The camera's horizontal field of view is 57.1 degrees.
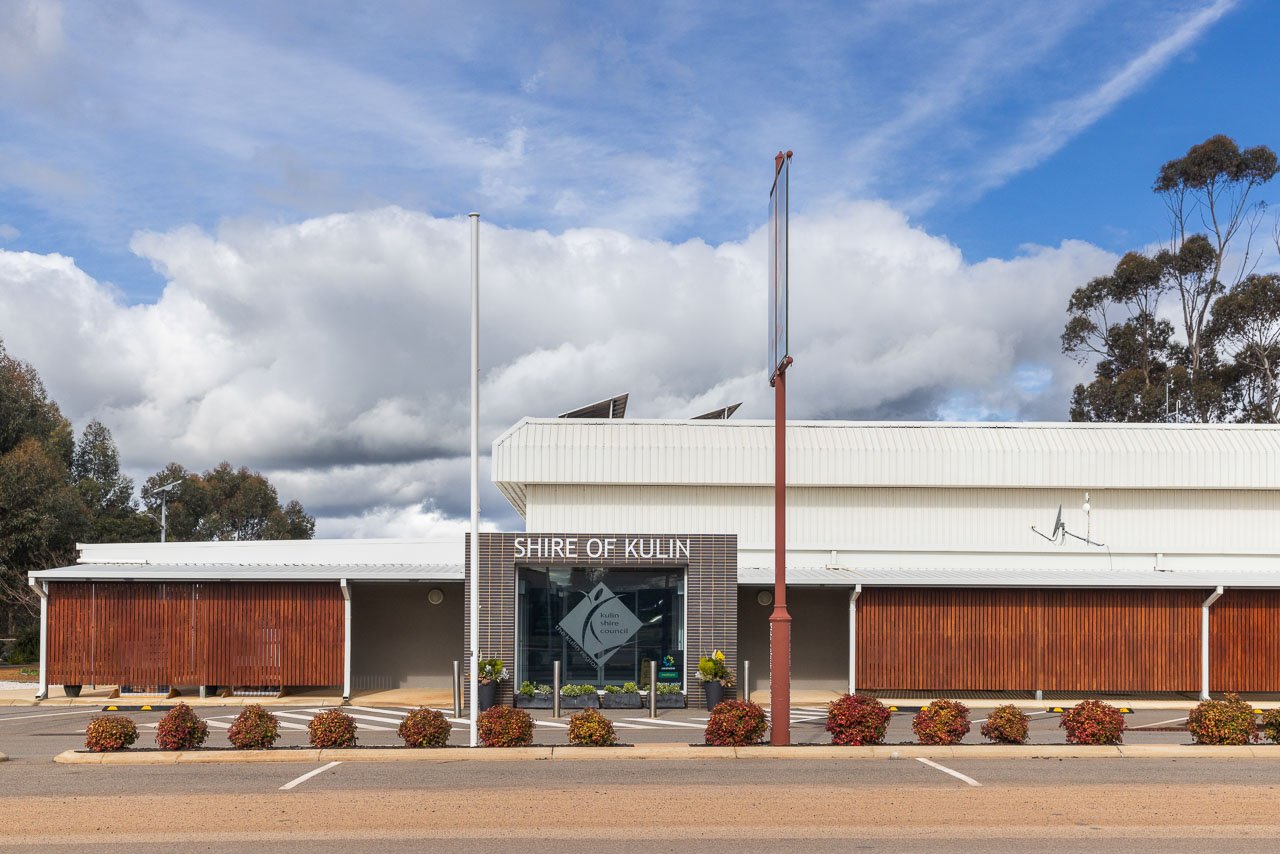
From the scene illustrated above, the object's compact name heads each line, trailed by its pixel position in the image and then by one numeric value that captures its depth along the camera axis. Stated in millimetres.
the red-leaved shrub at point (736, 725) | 16844
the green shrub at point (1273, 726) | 16953
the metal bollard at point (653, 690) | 22516
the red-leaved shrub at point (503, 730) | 16688
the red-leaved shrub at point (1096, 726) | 16719
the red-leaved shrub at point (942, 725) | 16766
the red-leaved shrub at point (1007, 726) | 16984
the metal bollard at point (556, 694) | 22891
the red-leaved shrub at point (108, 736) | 16250
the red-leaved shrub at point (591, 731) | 16781
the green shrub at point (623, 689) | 24047
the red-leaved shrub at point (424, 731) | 16547
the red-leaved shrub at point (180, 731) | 16375
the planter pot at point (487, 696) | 23422
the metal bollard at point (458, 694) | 22172
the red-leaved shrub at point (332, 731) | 16344
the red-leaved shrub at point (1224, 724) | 16922
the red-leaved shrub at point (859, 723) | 17094
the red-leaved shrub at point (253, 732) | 16266
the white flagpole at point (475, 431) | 17125
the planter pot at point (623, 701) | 23984
